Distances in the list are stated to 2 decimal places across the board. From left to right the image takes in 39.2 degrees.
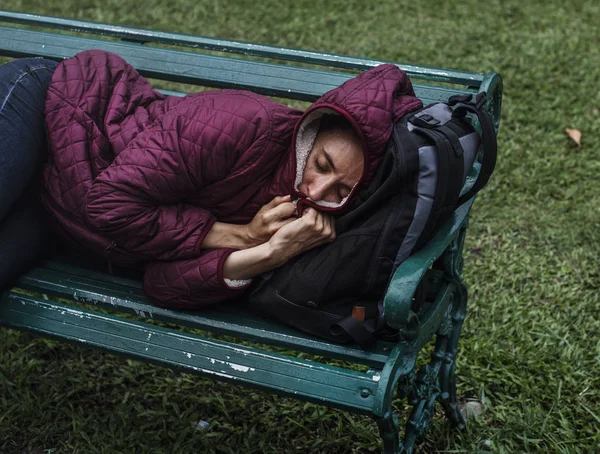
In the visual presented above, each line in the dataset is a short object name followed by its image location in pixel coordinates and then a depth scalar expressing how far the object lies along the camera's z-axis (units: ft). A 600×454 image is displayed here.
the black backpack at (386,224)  8.25
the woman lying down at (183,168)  8.63
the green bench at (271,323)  8.39
